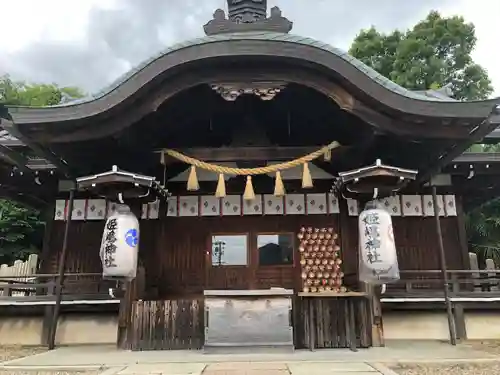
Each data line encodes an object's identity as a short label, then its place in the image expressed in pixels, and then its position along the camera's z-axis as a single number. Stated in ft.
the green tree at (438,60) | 74.38
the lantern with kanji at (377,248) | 24.08
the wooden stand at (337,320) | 24.38
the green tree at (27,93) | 92.02
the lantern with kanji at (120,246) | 24.30
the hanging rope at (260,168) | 27.17
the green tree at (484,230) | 59.00
